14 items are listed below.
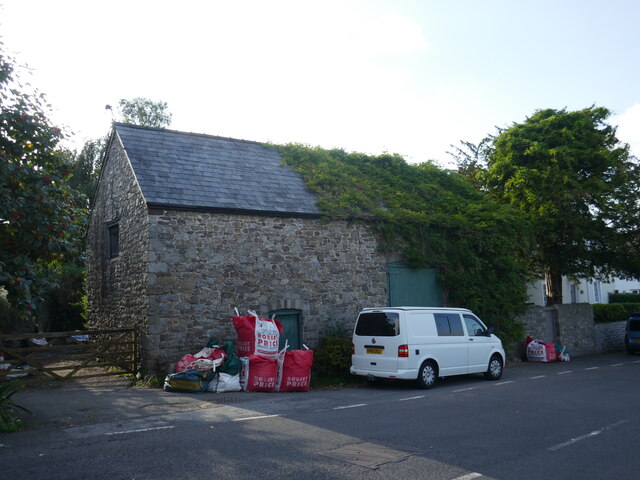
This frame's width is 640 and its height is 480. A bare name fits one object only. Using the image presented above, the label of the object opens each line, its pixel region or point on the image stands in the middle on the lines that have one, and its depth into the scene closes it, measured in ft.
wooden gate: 38.40
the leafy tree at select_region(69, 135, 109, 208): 94.43
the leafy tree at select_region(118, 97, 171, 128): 117.08
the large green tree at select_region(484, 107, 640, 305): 69.05
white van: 38.91
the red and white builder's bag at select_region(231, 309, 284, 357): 40.14
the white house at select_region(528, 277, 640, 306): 111.96
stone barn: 43.24
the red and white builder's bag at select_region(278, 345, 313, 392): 39.52
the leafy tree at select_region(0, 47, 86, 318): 27.58
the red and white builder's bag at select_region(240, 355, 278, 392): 38.86
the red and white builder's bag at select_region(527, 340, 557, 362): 61.67
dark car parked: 71.34
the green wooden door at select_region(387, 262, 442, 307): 55.62
